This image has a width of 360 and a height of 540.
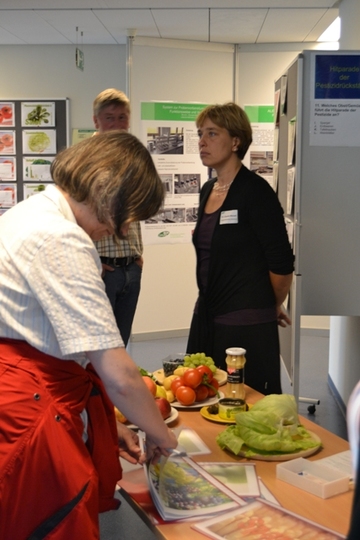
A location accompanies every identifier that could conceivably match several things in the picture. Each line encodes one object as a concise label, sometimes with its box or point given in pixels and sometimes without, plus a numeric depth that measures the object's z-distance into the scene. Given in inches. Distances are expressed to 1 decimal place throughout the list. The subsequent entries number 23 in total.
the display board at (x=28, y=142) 268.4
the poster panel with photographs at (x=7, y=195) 277.6
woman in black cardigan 102.2
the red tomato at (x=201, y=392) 84.4
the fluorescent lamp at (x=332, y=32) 219.8
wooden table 55.7
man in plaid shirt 126.9
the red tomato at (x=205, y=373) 84.7
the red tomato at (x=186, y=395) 82.7
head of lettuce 68.7
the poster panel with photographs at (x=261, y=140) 245.9
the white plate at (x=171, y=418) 78.2
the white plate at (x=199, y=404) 83.4
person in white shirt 49.8
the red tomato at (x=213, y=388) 85.8
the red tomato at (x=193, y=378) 83.5
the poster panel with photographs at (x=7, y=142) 274.7
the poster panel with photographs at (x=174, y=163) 236.8
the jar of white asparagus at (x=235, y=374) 82.2
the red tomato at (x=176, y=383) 85.0
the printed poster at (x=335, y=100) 133.6
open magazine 57.1
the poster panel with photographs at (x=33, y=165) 276.5
